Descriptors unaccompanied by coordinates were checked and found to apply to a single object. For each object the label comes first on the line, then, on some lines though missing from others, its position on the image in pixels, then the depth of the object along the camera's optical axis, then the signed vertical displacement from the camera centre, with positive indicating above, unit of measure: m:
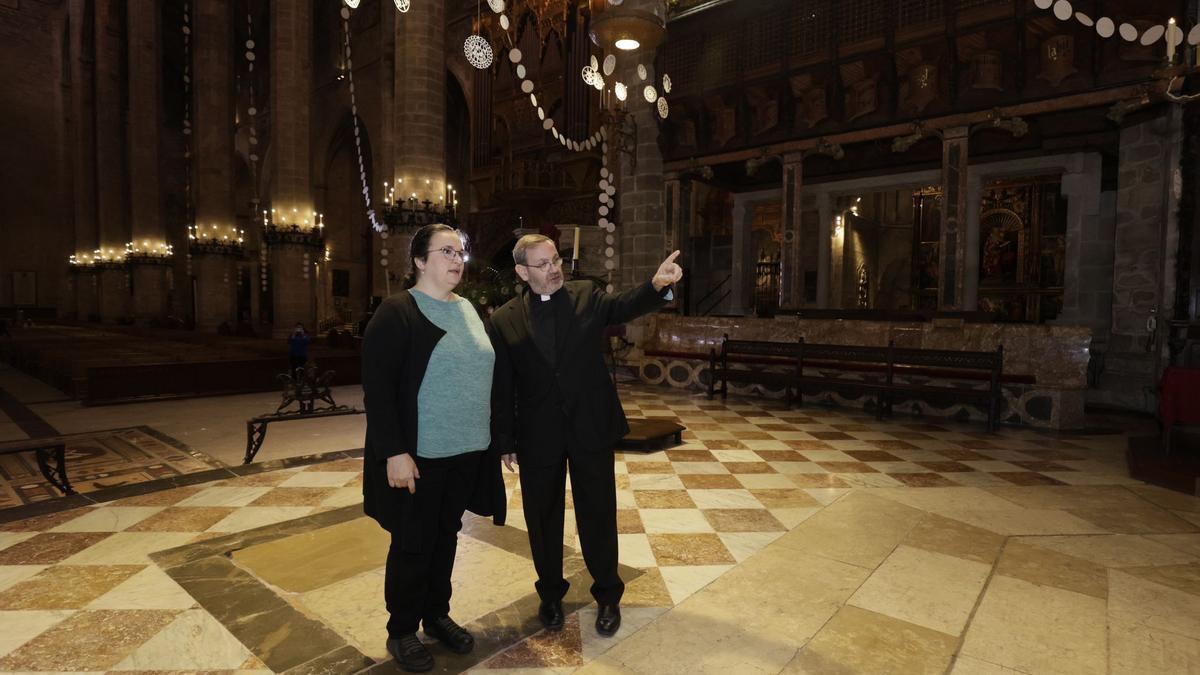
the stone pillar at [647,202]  11.19 +2.20
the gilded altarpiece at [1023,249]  12.95 +1.58
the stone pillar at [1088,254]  9.18 +1.02
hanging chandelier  5.21 +2.70
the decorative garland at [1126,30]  4.30 +2.65
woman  1.86 -0.41
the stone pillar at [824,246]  12.16 +1.47
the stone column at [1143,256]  7.11 +0.80
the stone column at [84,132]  24.59 +7.73
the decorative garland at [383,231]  11.80 +2.01
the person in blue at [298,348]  9.03 -0.64
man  2.17 -0.39
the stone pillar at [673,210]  10.94 +1.99
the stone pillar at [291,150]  15.52 +4.50
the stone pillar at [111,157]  23.08 +6.39
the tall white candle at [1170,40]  4.27 +2.11
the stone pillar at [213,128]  18.06 +5.86
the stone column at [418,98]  12.60 +4.80
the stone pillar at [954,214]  8.00 +1.44
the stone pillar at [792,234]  9.60 +1.38
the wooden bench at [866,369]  6.46 -0.72
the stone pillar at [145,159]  20.86 +5.72
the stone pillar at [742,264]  12.60 +1.11
